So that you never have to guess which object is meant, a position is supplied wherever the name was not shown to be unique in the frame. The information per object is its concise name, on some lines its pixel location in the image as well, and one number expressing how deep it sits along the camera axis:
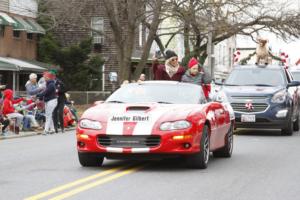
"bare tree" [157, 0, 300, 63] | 34.16
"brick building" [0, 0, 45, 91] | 38.66
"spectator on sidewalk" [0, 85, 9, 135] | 20.27
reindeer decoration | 23.33
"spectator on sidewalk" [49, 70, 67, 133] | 21.86
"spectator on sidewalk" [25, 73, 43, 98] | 22.62
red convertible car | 10.82
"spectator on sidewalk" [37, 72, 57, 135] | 21.20
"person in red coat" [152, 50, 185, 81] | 15.62
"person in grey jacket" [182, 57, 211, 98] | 14.47
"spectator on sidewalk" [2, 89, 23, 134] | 20.40
